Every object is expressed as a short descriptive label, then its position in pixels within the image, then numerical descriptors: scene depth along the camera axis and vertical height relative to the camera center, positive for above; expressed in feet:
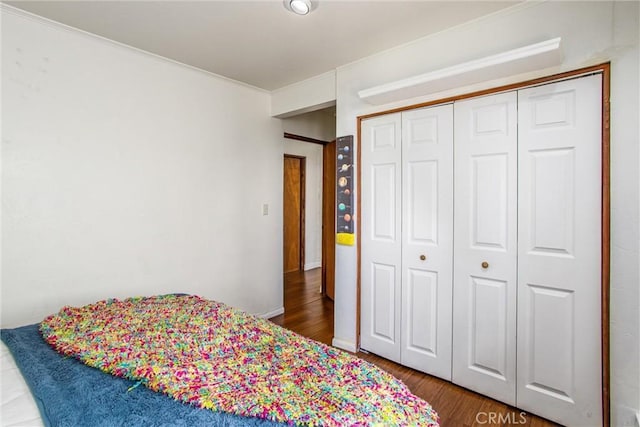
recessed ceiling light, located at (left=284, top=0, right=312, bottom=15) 6.01 +3.98
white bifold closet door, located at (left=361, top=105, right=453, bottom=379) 7.41 -0.72
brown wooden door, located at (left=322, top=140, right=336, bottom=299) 13.37 -0.15
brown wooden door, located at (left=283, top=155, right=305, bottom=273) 18.08 -0.20
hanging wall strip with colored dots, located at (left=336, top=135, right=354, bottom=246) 8.96 +0.56
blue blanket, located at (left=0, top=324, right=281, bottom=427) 2.97 -1.98
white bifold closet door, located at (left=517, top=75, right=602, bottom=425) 5.58 -0.80
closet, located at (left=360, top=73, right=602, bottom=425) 5.69 -0.75
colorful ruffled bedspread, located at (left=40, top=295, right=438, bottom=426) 3.11 -1.92
